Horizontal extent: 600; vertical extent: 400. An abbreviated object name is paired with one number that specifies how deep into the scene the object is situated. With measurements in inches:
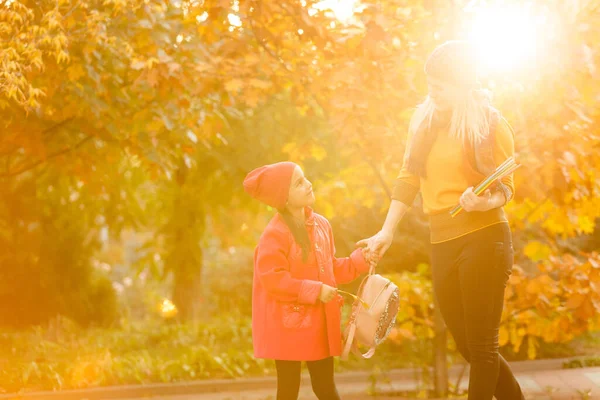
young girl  272.2
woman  253.1
